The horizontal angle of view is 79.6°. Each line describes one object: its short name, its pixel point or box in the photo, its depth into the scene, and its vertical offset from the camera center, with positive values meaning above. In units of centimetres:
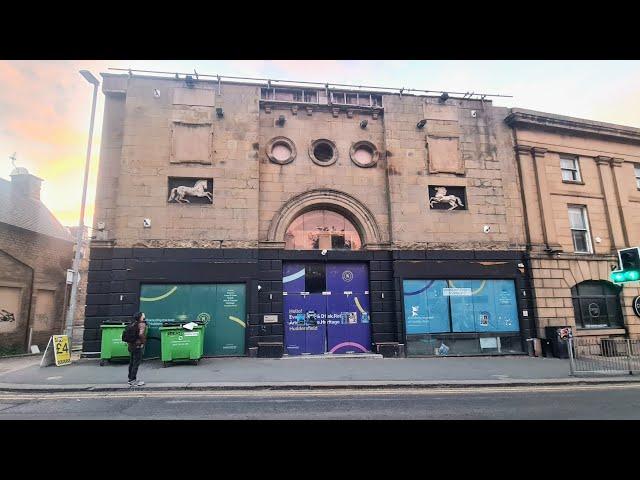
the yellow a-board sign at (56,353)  1276 -112
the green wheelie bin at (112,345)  1272 -88
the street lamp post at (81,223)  1479 +372
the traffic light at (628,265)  1113 +121
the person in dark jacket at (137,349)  994 -82
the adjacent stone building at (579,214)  1712 +442
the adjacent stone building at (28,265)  1902 +285
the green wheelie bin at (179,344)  1257 -90
